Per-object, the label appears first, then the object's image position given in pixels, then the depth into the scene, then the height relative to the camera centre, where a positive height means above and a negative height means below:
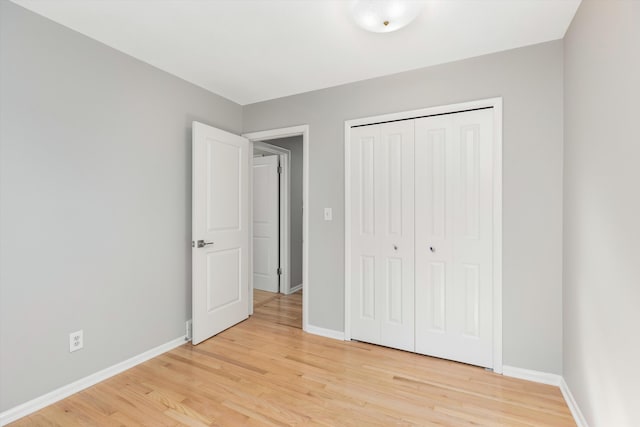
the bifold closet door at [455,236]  2.31 -0.19
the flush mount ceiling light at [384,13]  1.66 +1.15
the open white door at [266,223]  4.48 -0.15
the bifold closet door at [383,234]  2.59 -0.19
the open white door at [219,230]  2.74 -0.17
